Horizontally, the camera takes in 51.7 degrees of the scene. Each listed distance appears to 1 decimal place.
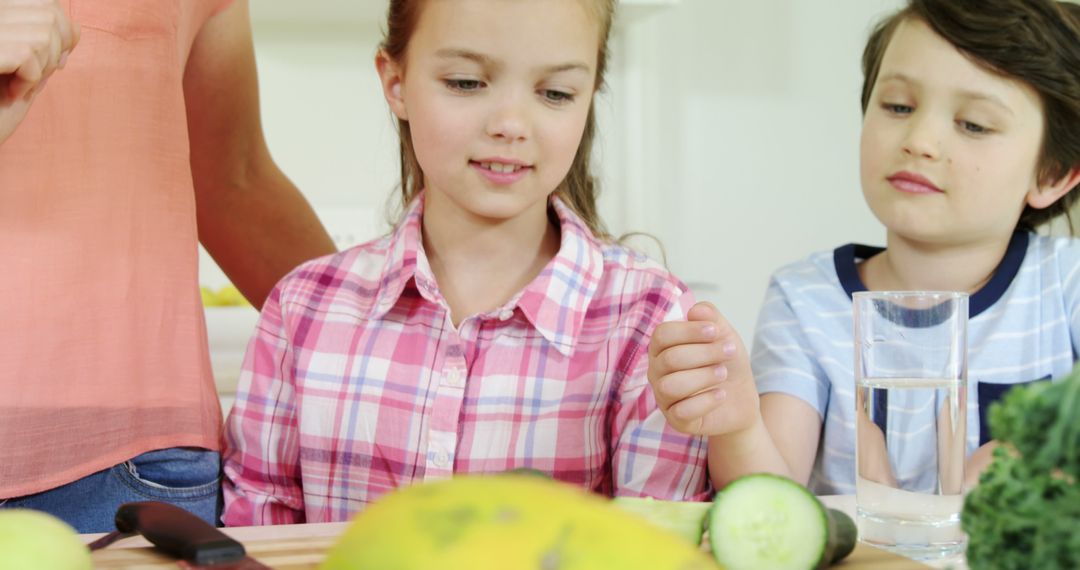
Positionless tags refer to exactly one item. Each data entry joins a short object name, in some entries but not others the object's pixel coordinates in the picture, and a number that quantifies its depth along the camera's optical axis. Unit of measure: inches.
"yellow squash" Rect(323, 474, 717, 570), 13.5
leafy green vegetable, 14.8
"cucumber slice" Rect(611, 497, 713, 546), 23.1
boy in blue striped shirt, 48.4
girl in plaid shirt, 42.6
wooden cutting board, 23.6
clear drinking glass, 26.6
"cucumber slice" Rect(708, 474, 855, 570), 22.0
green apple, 18.7
